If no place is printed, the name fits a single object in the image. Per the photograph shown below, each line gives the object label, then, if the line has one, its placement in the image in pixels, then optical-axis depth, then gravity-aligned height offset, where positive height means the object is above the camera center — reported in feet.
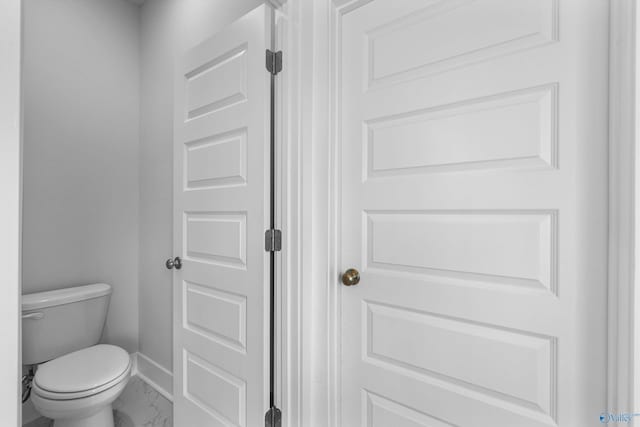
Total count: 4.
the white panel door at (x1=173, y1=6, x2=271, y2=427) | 4.15 -0.22
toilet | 4.50 -2.25
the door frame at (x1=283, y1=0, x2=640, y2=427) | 3.88 +0.02
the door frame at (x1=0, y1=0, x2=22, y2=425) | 1.91 +0.08
